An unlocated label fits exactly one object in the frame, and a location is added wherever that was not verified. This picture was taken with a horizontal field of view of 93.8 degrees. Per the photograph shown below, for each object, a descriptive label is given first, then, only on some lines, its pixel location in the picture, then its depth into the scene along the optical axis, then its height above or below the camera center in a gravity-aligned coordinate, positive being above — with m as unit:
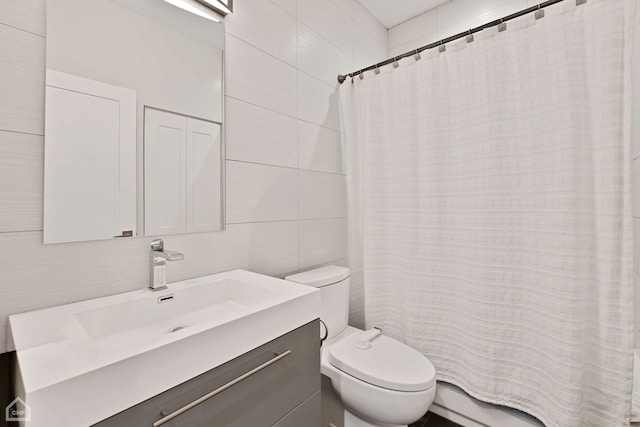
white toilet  1.15 -0.63
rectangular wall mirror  0.89 +0.35
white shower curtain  1.10 +0.03
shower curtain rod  1.21 +0.87
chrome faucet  1.03 -0.16
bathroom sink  0.51 -0.27
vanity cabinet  0.62 -0.43
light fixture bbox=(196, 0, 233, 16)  1.22 +0.90
